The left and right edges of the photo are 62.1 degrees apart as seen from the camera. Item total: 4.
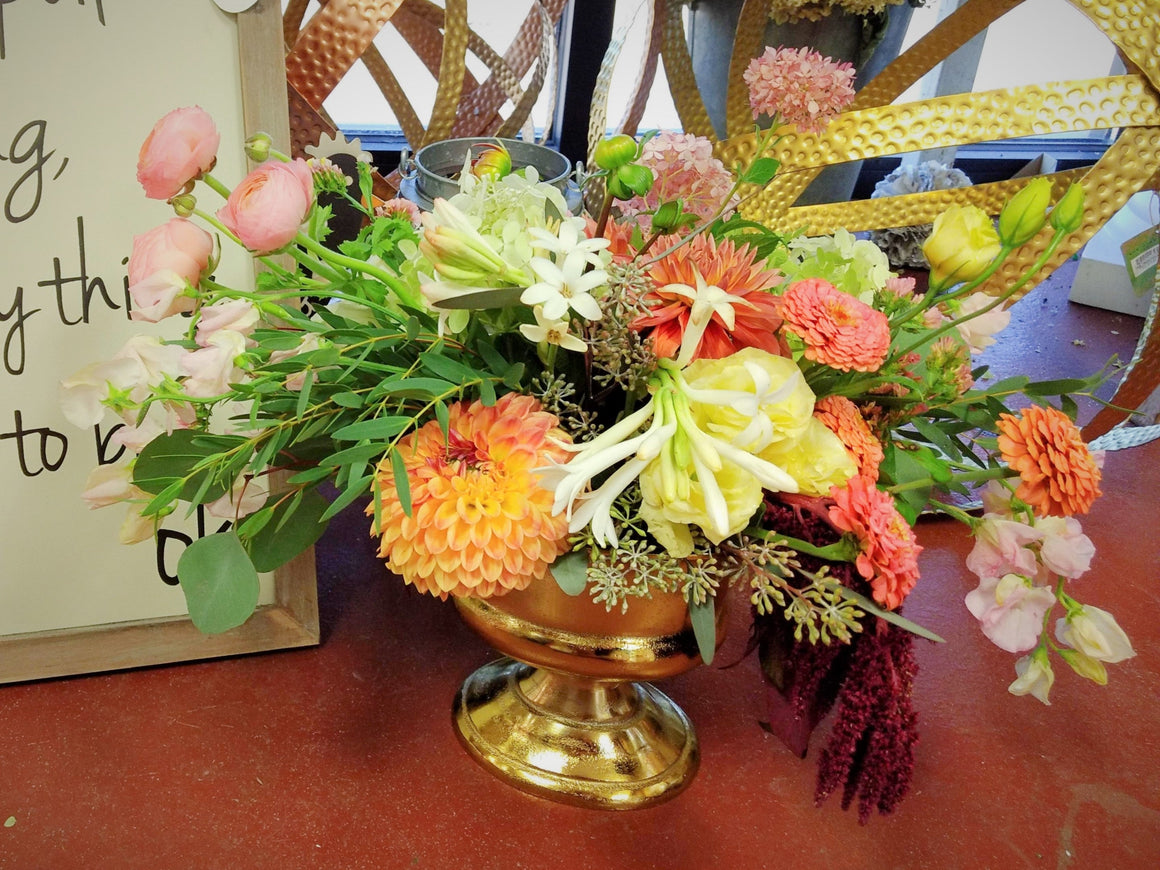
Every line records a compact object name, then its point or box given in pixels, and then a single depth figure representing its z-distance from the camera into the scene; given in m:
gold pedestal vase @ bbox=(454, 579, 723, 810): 0.47
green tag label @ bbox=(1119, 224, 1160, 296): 0.82
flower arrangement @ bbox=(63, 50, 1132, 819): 0.38
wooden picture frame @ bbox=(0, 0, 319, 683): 0.51
